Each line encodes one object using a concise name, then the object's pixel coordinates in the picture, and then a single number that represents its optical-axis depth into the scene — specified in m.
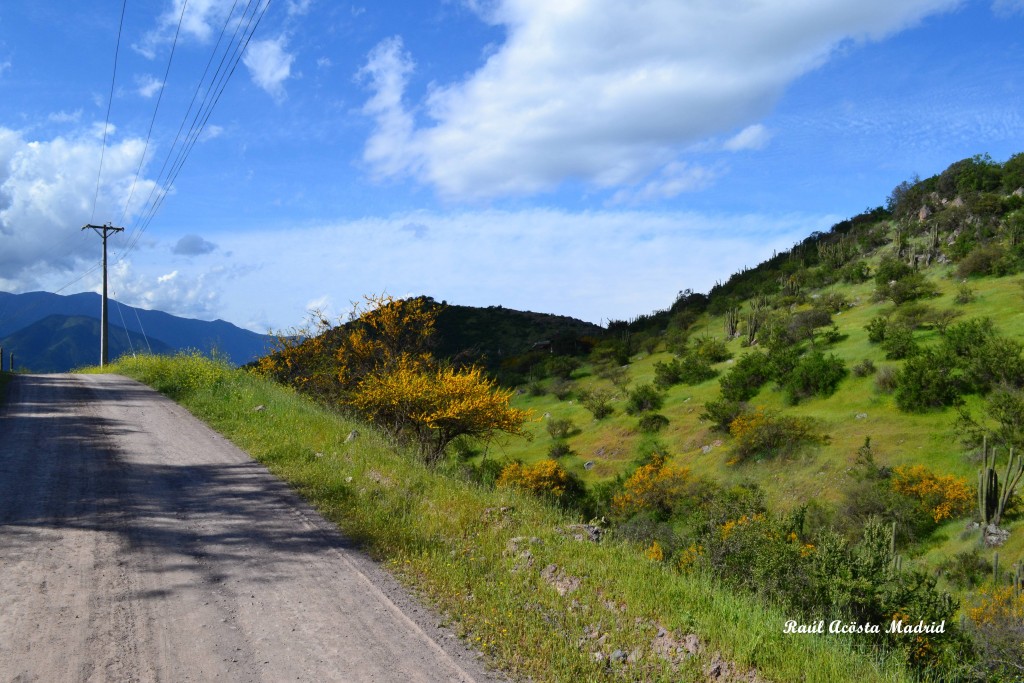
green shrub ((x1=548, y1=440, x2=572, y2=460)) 31.55
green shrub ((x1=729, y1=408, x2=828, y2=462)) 24.11
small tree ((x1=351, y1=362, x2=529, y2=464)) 16.34
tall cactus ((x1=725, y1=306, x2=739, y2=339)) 45.53
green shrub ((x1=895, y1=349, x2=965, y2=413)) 23.17
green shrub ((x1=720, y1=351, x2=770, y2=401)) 31.26
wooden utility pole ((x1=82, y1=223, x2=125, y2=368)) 33.91
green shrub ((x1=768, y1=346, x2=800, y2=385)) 31.00
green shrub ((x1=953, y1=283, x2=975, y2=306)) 31.64
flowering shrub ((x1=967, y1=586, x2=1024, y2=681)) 6.62
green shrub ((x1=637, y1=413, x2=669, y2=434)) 31.31
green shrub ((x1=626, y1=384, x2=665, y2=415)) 34.12
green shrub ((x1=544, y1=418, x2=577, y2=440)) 34.47
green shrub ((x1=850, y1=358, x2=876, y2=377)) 27.66
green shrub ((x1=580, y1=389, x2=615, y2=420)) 35.17
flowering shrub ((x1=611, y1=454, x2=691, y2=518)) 22.58
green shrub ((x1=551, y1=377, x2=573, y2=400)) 43.53
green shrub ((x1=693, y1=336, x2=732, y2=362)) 40.22
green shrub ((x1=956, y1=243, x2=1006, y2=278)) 35.66
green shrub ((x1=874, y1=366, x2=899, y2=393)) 25.38
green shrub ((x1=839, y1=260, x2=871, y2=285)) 45.80
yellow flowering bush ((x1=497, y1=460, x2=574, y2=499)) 24.38
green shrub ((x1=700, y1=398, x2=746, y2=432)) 28.05
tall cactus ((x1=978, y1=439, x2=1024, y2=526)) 16.17
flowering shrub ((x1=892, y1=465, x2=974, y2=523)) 17.44
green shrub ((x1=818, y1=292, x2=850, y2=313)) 40.88
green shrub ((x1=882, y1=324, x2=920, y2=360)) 27.33
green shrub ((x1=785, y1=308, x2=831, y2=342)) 36.09
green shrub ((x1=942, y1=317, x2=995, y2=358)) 25.02
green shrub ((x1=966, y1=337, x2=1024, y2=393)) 22.27
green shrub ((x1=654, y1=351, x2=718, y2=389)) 36.78
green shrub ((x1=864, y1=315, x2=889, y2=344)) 30.45
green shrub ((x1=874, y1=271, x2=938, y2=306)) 35.22
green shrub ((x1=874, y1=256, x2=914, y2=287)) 40.12
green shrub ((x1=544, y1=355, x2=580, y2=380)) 48.88
